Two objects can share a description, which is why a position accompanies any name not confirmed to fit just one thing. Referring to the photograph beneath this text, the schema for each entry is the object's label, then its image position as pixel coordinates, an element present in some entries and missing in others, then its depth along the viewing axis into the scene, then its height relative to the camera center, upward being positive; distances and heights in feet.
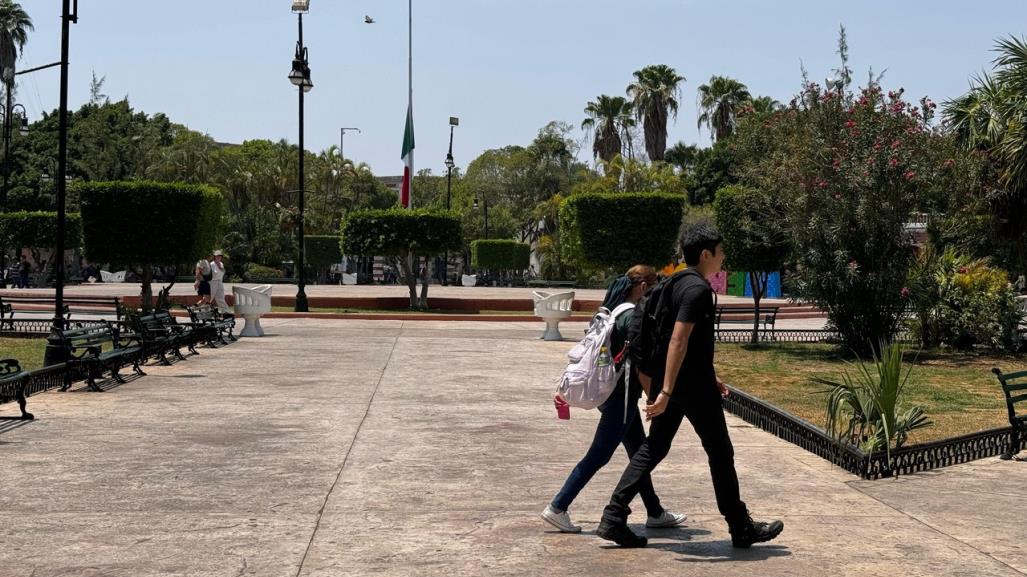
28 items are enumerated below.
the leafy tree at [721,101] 229.86 +37.13
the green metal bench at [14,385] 31.09 -3.48
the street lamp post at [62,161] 44.62 +4.32
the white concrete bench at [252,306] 69.51 -2.20
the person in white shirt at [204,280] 69.87 -0.65
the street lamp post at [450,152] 224.59 +25.25
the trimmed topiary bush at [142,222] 78.33 +3.26
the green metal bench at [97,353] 39.47 -3.21
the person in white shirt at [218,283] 70.64 -0.82
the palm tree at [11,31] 232.53 +49.27
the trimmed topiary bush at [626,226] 104.01 +4.88
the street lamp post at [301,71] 91.61 +16.57
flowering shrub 57.31 +4.55
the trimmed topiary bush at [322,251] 203.82 +3.95
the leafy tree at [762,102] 202.39 +34.94
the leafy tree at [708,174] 222.07 +21.59
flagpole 167.86 +33.12
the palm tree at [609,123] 238.68 +33.37
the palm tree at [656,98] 232.94 +37.75
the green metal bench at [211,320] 60.09 -2.77
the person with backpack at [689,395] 17.78 -1.84
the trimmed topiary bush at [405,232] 108.58 +4.04
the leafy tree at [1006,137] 57.98 +8.11
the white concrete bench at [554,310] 71.92 -2.12
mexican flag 160.66 +18.13
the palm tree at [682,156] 265.75 +29.38
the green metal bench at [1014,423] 27.37 -3.37
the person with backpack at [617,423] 18.85 -2.48
